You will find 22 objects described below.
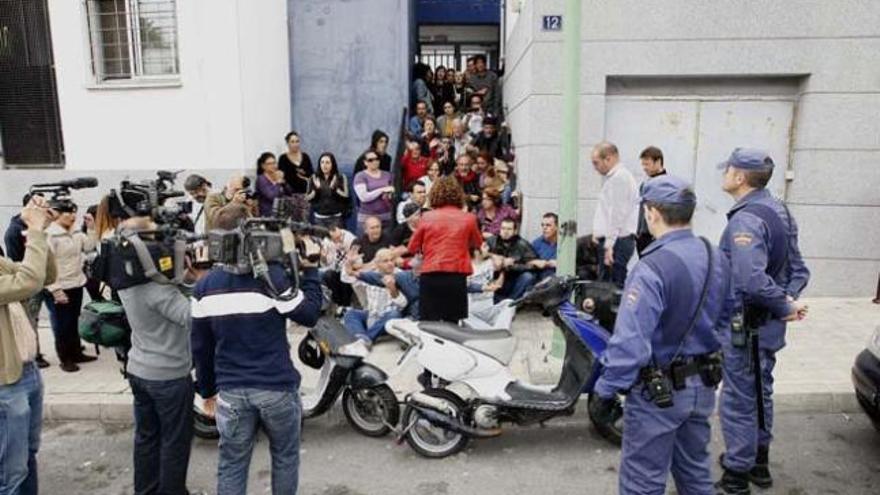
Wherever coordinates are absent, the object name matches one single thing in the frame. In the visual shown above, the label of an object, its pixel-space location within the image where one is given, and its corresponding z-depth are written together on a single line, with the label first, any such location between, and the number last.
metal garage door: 7.81
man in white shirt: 6.28
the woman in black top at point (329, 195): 8.54
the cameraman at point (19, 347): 3.07
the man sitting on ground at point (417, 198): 7.85
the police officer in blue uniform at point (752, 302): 3.64
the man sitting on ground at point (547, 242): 7.22
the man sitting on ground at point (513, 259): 7.14
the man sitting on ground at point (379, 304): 6.71
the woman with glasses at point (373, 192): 8.24
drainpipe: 5.34
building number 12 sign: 7.59
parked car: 4.04
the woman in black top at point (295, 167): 8.98
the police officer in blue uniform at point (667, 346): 2.89
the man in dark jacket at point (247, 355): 3.00
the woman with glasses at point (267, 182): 8.19
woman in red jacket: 5.18
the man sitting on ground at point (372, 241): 7.14
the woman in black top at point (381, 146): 9.09
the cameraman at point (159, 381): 3.42
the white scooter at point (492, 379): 4.30
